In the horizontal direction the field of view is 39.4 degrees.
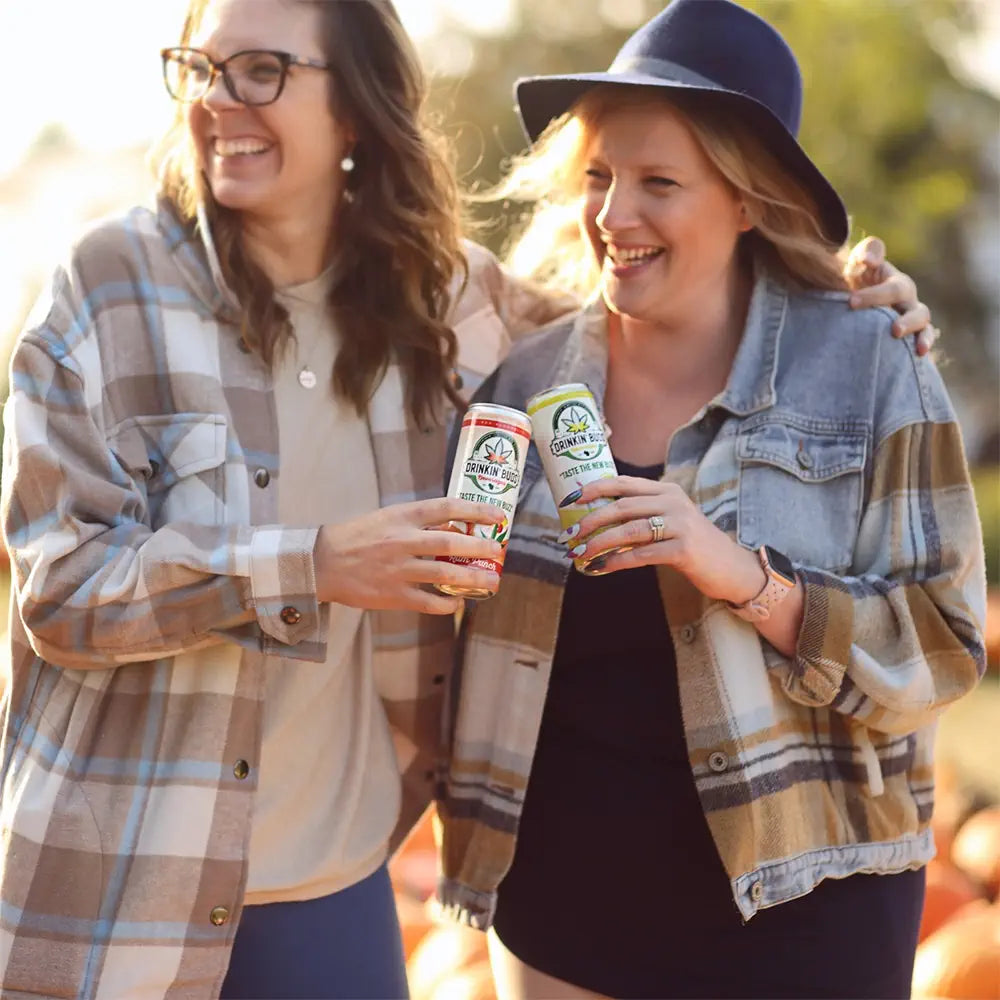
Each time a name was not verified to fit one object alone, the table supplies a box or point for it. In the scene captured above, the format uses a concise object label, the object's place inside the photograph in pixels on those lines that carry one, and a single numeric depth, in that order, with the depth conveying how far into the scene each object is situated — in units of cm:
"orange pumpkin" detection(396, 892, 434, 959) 417
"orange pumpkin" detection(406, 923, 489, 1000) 379
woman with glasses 233
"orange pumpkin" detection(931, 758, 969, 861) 465
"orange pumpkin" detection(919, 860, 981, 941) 420
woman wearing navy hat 251
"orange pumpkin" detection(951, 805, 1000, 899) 443
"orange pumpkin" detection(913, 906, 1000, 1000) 367
